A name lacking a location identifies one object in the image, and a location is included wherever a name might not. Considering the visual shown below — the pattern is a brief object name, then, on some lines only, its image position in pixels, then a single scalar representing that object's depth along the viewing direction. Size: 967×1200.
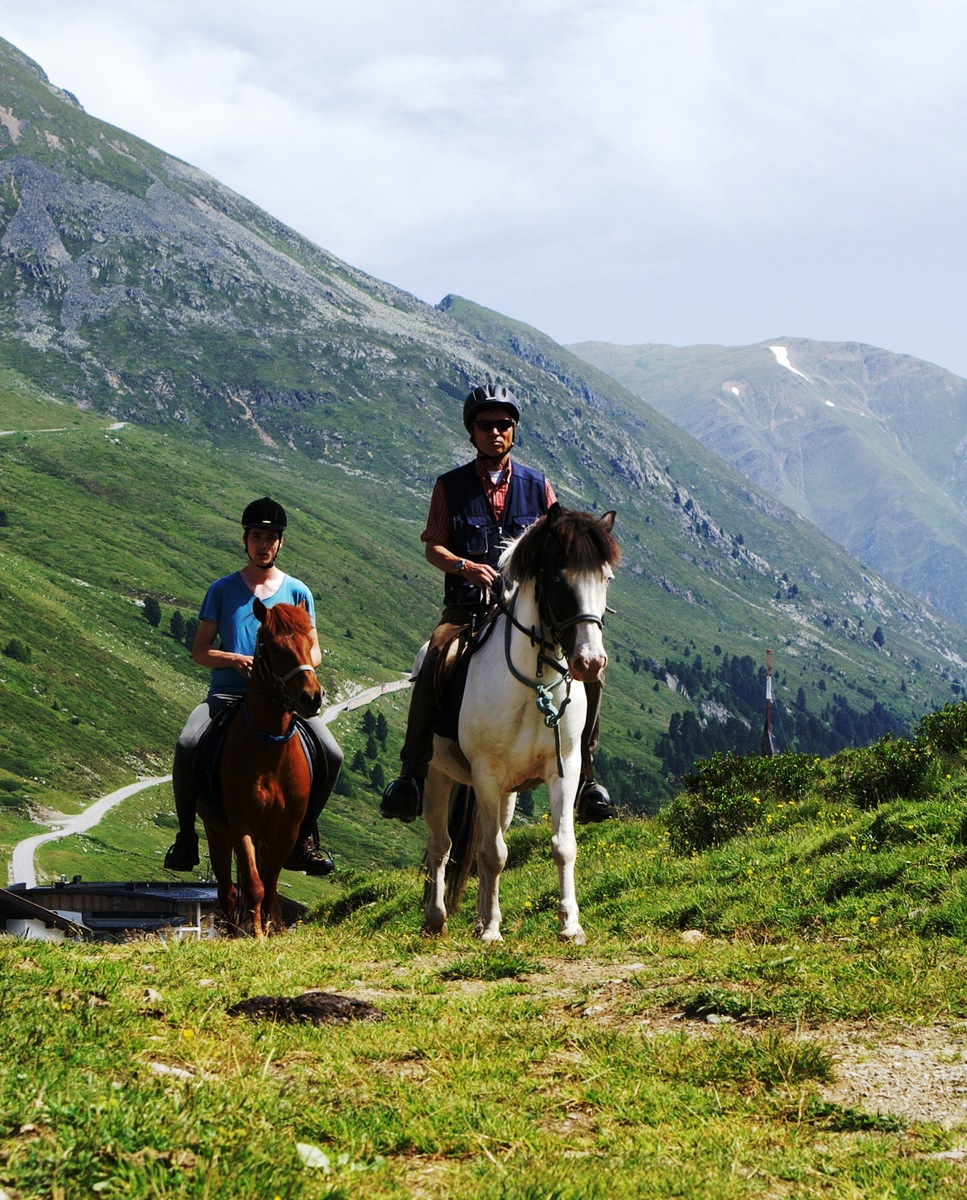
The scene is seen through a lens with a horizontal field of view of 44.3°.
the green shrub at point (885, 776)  18.20
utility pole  49.58
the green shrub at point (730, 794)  19.48
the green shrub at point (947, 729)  18.95
